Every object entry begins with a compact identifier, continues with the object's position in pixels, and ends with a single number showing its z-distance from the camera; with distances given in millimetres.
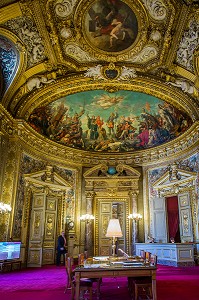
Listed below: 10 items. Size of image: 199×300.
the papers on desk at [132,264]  4986
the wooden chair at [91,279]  5573
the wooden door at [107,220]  14359
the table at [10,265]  9480
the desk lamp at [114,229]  6027
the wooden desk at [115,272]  4566
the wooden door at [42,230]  12141
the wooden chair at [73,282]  5176
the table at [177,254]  10781
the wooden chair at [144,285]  5031
